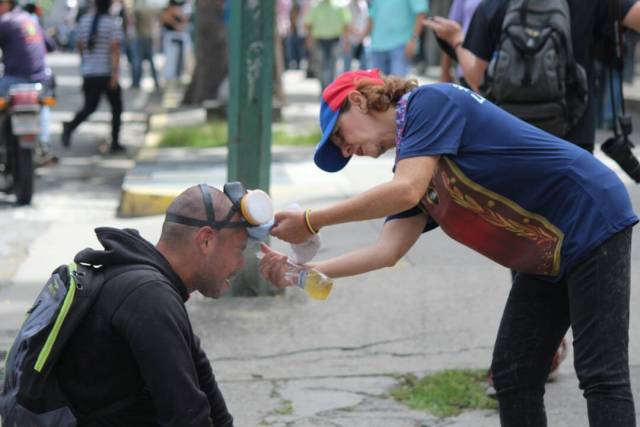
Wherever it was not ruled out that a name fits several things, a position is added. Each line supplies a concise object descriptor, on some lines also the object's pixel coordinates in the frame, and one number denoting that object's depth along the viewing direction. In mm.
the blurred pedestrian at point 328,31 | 18203
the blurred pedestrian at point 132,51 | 21880
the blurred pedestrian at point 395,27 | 13398
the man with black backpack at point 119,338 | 3117
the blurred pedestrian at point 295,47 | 26594
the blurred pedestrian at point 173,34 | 21250
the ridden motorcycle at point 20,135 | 10164
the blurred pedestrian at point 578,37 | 5145
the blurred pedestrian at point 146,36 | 22000
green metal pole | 6977
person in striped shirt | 13961
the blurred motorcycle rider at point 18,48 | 10852
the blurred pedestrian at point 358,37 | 17897
